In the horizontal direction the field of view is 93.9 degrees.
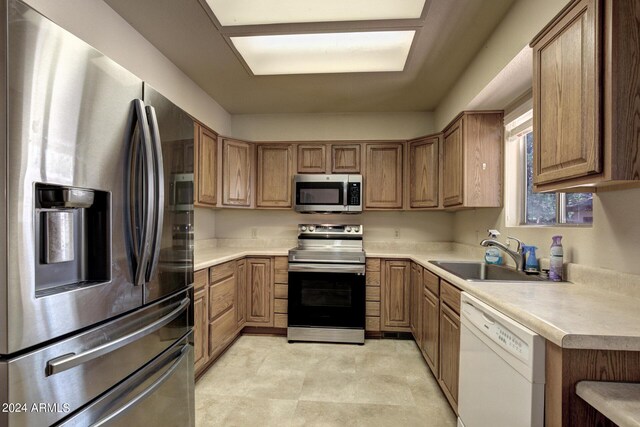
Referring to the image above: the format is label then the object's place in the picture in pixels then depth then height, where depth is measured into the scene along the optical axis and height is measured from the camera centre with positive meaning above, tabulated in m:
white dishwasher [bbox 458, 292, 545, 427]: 0.95 -0.59
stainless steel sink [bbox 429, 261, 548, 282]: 1.94 -0.41
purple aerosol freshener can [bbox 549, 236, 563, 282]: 1.61 -0.24
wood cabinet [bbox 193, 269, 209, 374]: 2.12 -0.79
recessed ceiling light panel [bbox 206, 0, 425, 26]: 1.77 +1.24
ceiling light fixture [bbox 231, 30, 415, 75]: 2.15 +1.26
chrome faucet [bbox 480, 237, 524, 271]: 1.92 -0.25
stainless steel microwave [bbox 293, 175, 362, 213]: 3.29 +0.22
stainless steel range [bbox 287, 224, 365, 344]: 2.92 -0.82
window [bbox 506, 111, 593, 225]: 1.71 +0.11
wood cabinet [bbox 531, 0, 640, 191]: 1.03 +0.45
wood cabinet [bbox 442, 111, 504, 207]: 2.43 +0.46
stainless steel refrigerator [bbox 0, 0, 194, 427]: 0.71 -0.07
